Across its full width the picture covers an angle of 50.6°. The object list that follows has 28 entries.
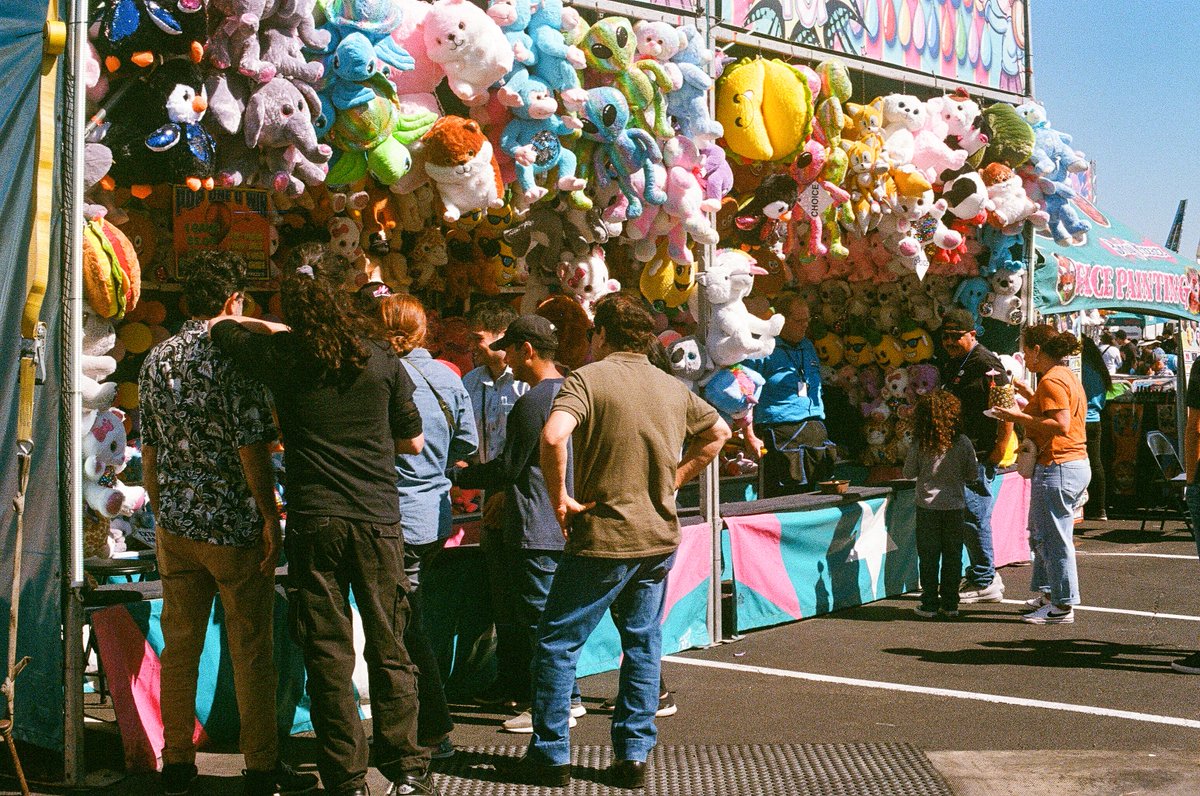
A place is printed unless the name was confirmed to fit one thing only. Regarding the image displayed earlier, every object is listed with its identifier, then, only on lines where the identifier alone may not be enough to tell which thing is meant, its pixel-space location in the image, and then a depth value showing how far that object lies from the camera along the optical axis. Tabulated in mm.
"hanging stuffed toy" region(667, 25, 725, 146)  6684
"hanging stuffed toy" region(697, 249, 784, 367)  7043
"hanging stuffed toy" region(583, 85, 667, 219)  6238
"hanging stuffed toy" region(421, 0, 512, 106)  5637
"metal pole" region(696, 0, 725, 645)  6738
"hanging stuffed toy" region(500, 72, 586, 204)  5957
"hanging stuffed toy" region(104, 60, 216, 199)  4738
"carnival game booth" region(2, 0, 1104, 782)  4887
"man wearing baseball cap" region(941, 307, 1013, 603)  8211
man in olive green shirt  4492
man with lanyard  9039
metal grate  4598
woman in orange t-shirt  7383
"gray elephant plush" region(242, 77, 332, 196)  4992
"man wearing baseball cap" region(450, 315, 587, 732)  5004
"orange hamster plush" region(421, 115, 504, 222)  5773
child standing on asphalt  7746
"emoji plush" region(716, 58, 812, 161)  7367
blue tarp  4418
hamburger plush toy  4758
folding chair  10627
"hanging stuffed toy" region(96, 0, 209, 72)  4605
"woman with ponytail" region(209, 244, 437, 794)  4133
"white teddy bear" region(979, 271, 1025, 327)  9500
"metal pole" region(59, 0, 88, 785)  4492
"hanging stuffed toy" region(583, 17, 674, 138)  6305
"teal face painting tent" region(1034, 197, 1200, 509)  9906
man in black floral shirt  4258
